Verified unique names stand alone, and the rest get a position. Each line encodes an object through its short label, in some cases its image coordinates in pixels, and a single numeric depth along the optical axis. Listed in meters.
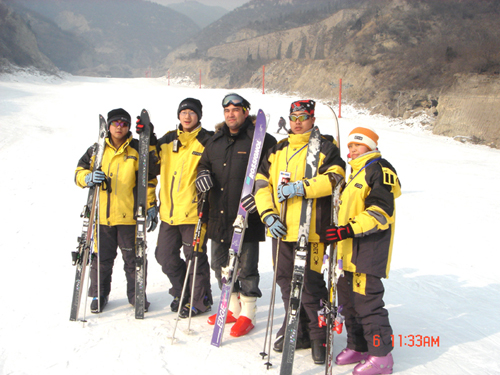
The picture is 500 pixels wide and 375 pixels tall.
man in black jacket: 3.30
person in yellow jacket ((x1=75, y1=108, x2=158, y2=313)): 3.62
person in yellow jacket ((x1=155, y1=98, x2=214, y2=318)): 3.51
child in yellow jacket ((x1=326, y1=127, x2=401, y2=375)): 2.63
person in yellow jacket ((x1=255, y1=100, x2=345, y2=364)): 2.81
